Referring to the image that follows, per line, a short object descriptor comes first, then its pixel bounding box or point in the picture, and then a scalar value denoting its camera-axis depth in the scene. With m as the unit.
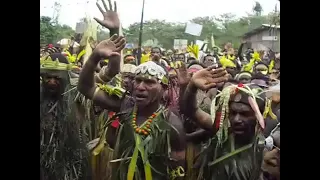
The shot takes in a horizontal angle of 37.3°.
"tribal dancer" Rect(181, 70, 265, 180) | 3.33
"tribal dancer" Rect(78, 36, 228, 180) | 3.46
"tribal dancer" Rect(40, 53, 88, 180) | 3.71
